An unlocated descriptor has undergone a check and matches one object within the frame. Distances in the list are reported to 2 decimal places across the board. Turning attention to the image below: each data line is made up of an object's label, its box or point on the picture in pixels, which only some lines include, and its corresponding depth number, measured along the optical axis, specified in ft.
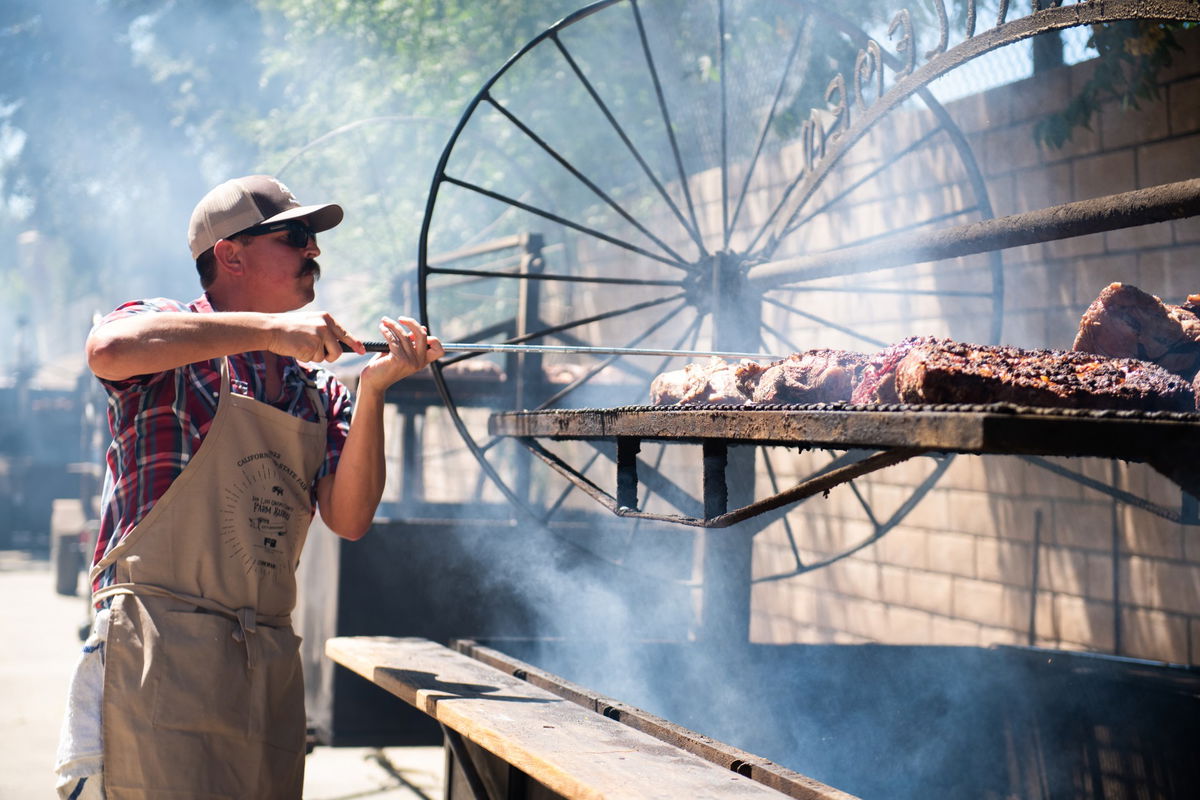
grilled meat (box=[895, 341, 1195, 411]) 5.28
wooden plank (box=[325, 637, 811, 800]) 5.71
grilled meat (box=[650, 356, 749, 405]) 7.62
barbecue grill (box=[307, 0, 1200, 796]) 6.02
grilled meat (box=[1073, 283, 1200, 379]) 6.35
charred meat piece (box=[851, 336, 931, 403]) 6.09
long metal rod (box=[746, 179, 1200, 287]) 6.62
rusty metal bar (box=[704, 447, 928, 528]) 5.27
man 6.59
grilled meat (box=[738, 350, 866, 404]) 6.81
